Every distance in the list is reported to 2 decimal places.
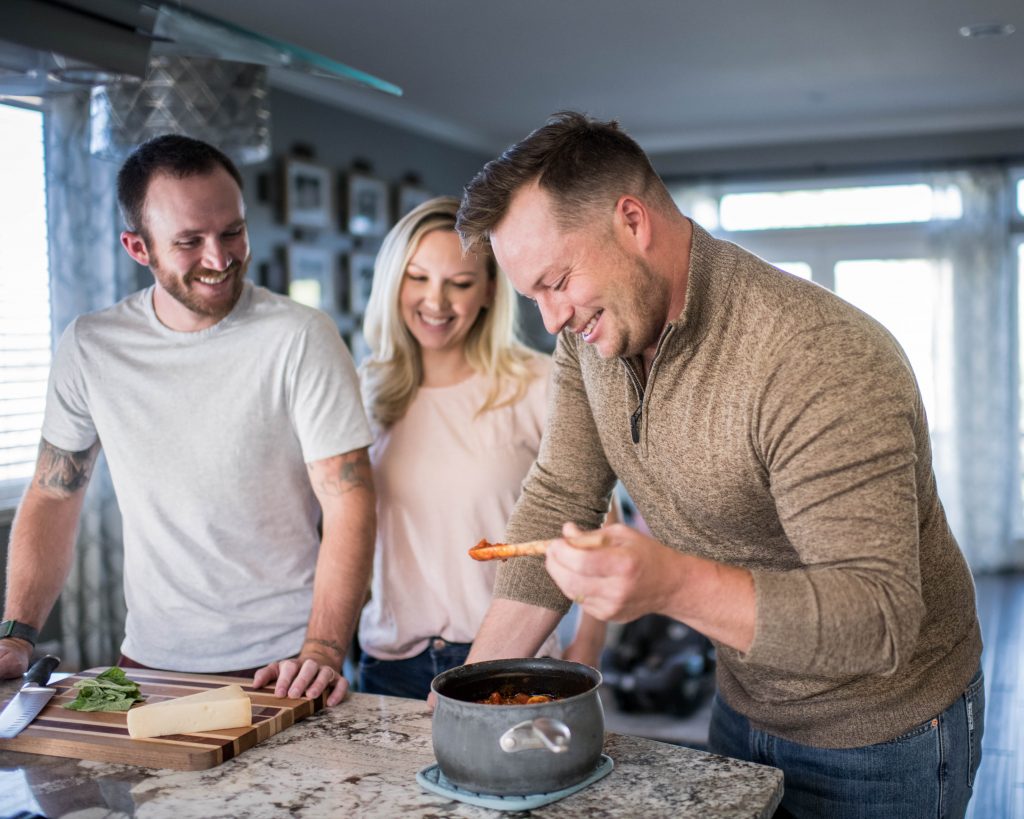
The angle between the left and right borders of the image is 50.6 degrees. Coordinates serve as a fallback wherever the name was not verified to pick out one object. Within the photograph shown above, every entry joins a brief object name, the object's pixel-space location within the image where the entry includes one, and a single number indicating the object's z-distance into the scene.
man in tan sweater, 1.18
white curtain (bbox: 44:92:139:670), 4.16
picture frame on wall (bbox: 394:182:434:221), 6.68
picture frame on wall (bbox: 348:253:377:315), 6.17
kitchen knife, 1.46
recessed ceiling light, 4.80
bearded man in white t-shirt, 1.91
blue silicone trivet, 1.20
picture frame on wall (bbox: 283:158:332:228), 5.56
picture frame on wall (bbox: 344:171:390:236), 6.13
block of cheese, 1.40
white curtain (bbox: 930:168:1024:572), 7.16
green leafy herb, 1.51
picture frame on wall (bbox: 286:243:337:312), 5.63
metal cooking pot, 1.18
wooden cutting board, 1.36
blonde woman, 2.14
